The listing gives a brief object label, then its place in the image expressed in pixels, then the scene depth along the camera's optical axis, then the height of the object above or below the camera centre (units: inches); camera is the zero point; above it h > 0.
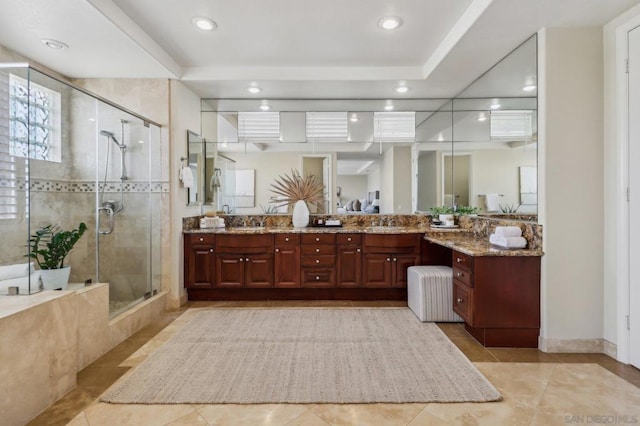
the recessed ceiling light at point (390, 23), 108.3 +63.2
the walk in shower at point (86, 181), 113.4 +11.7
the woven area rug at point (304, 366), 78.7 -43.6
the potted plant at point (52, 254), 102.5 -14.0
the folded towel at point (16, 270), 92.6 -17.8
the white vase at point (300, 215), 169.5 -2.3
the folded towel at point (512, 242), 108.6 -10.2
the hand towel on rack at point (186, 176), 150.6 +15.7
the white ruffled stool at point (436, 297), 127.8 -33.6
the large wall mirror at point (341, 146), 173.9 +34.4
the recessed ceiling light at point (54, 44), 113.2 +58.5
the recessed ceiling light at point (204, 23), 108.4 +63.0
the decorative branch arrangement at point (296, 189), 176.4 +11.6
